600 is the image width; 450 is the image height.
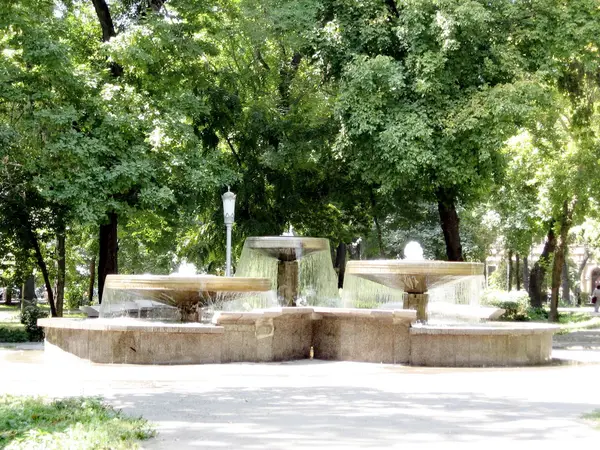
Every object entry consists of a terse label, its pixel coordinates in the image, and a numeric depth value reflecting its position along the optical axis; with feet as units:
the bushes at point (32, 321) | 78.33
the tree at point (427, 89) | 75.56
